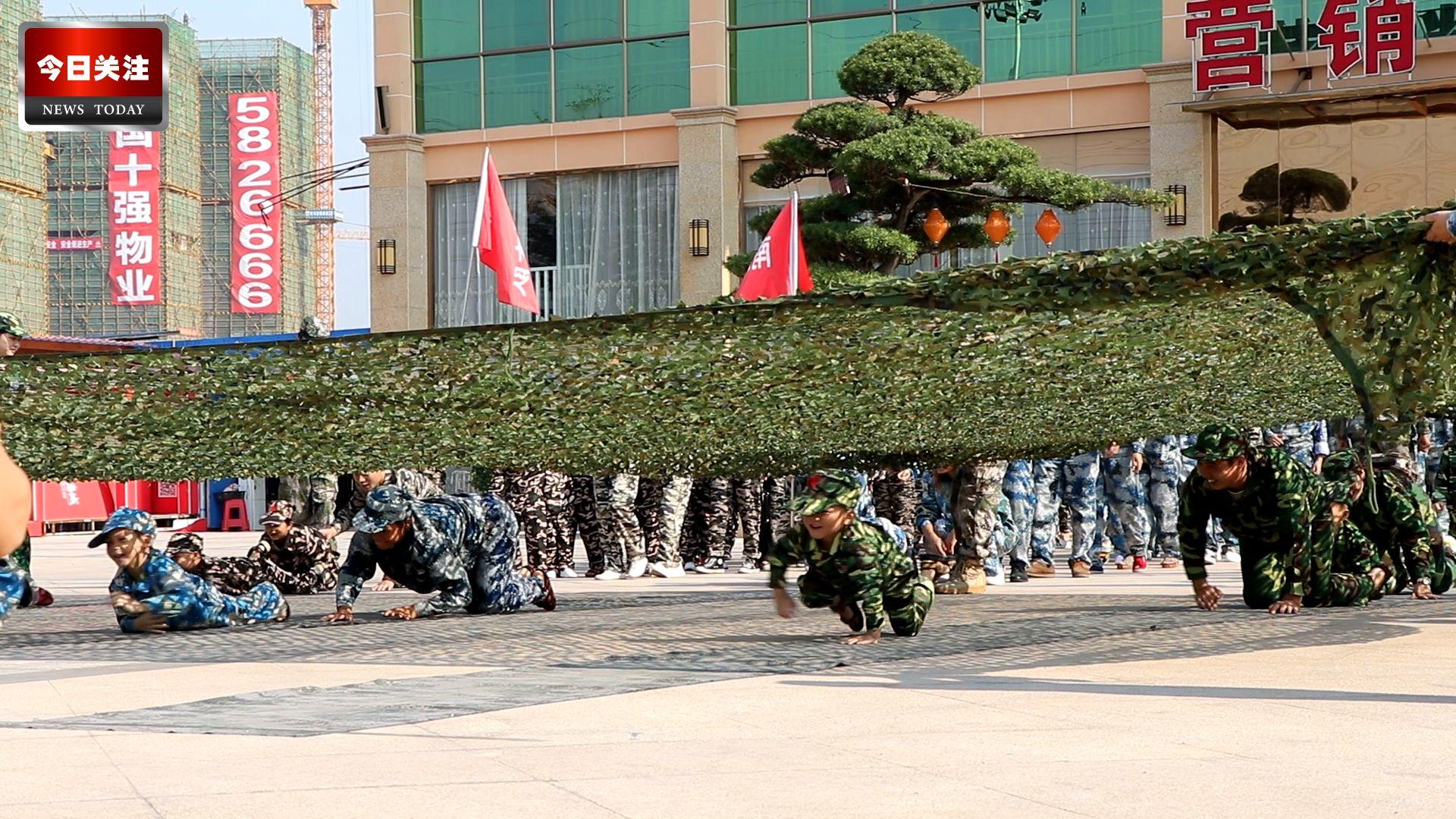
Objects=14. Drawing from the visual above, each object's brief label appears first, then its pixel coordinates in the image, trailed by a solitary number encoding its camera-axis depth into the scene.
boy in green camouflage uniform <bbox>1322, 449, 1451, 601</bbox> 10.30
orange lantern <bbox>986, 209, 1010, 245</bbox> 19.88
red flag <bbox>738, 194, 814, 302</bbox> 17.14
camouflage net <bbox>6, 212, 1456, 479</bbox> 6.84
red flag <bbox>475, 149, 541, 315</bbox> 13.20
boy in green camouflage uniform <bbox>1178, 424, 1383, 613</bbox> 9.02
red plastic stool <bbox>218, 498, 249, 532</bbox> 26.97
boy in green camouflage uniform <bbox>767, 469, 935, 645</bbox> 8.06
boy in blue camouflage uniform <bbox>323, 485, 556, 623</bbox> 9.38
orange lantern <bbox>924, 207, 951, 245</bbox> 19.95
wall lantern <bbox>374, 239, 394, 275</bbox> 26.12
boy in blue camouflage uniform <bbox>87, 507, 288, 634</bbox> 9.41
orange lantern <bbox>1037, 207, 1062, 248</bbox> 21.16
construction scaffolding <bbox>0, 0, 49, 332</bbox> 48.94
